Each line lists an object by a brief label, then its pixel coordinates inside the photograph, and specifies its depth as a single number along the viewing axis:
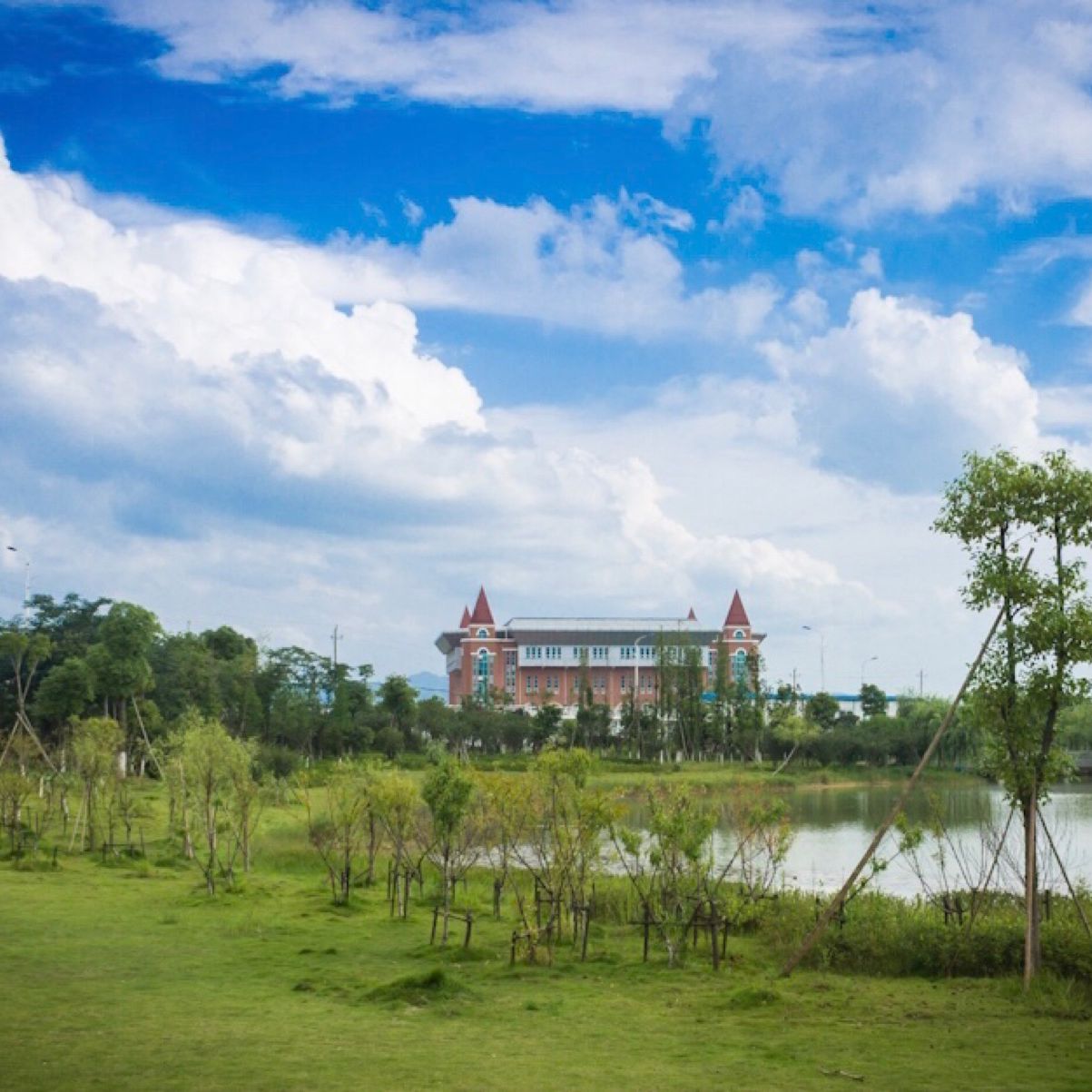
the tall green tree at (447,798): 16.47
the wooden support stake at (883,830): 13.43
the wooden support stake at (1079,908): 12.78
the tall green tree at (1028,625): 13.25
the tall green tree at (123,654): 39.19
